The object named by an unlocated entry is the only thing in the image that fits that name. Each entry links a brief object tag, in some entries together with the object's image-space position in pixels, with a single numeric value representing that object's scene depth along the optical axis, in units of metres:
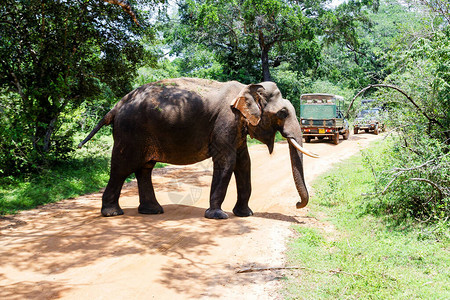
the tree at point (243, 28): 22.55
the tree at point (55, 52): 11.01
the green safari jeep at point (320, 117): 21.98
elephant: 7.38
